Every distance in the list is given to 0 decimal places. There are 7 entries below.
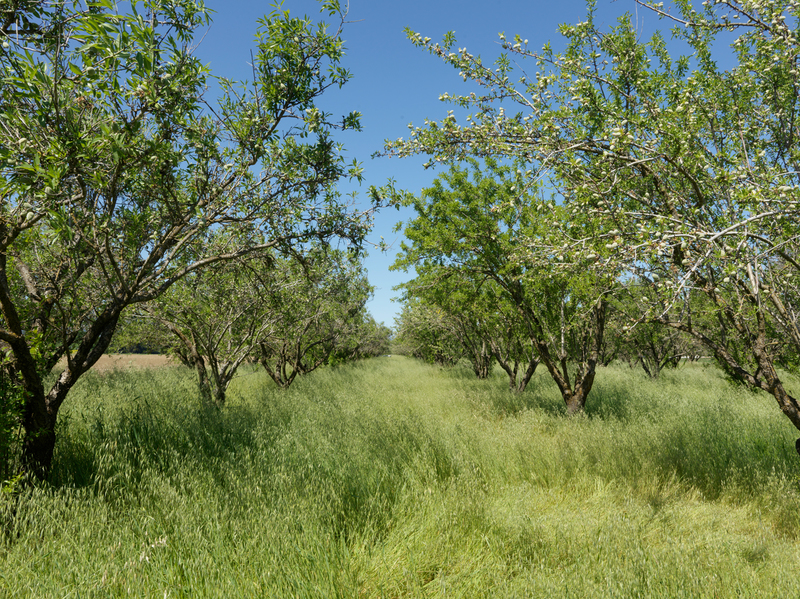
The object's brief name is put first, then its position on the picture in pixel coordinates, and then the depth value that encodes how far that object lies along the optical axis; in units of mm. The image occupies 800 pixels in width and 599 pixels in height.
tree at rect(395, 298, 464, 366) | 17672
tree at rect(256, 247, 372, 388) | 8702
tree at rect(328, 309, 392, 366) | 19762
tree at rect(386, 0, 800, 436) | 3885
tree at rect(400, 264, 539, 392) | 9992
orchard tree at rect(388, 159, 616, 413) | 9086
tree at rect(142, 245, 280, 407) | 8305
